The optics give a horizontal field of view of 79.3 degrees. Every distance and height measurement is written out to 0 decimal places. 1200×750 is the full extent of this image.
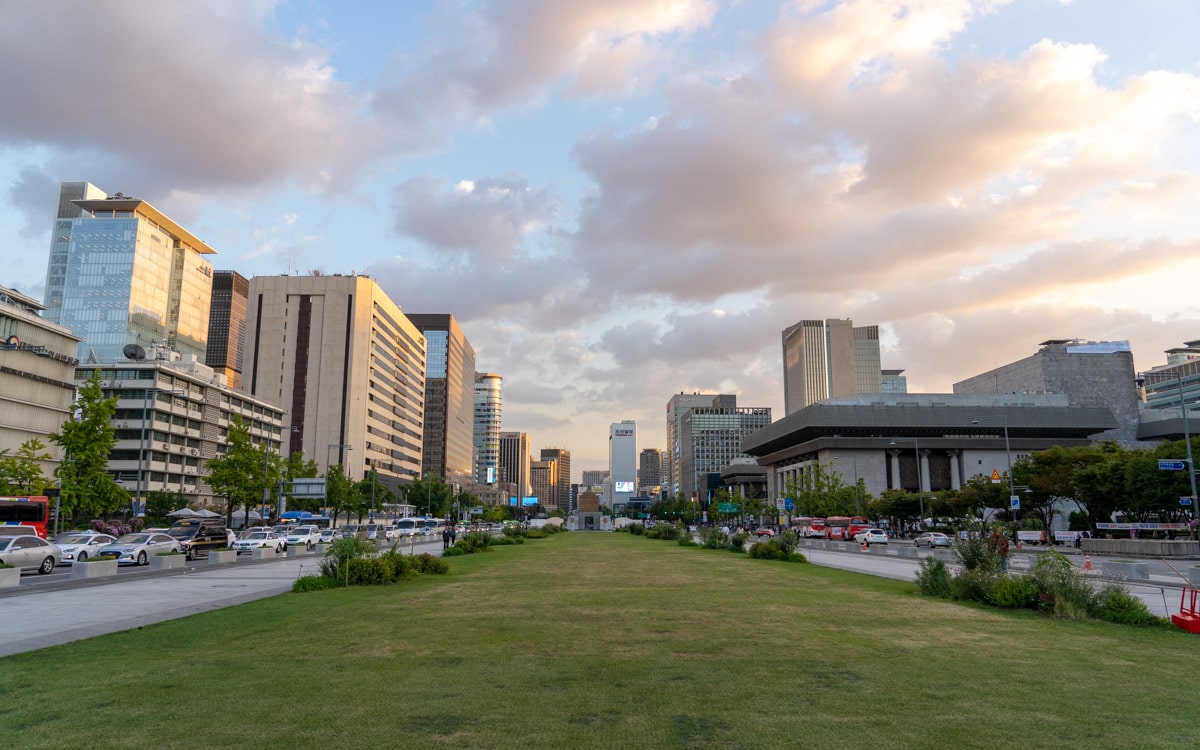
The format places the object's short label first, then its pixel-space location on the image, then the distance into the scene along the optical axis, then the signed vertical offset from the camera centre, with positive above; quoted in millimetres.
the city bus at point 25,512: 42531 -1431
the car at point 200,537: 44062 -3108
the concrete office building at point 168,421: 94625 +9191
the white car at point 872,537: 65062 -4418
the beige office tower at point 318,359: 135250 +24338
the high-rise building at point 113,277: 160250 +47339
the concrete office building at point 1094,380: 152000 +23272
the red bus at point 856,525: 81769 -4184
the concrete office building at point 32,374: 77188 +12621
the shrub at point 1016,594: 18516 -2676
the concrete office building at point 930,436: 130500 +9818
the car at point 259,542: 47438 -3599
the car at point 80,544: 37344 -2946
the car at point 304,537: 53534 -3646
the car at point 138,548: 37644 -3175
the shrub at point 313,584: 22922 -3083
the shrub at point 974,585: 19703 -2670
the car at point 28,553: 30564 -2761
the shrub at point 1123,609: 15829 -2680
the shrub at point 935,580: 21844 -2757
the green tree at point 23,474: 50062 +981
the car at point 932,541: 63438 -4616
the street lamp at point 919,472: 122781 +2865
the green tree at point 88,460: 50188 +1983
